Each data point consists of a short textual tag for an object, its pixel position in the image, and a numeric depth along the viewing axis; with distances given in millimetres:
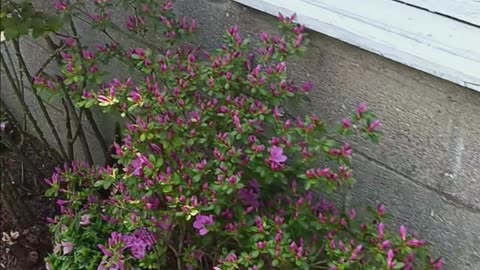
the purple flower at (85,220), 2543
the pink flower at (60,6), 2385
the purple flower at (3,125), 3407
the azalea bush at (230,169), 1992
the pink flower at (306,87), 2166
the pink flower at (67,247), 2533
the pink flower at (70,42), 2496
